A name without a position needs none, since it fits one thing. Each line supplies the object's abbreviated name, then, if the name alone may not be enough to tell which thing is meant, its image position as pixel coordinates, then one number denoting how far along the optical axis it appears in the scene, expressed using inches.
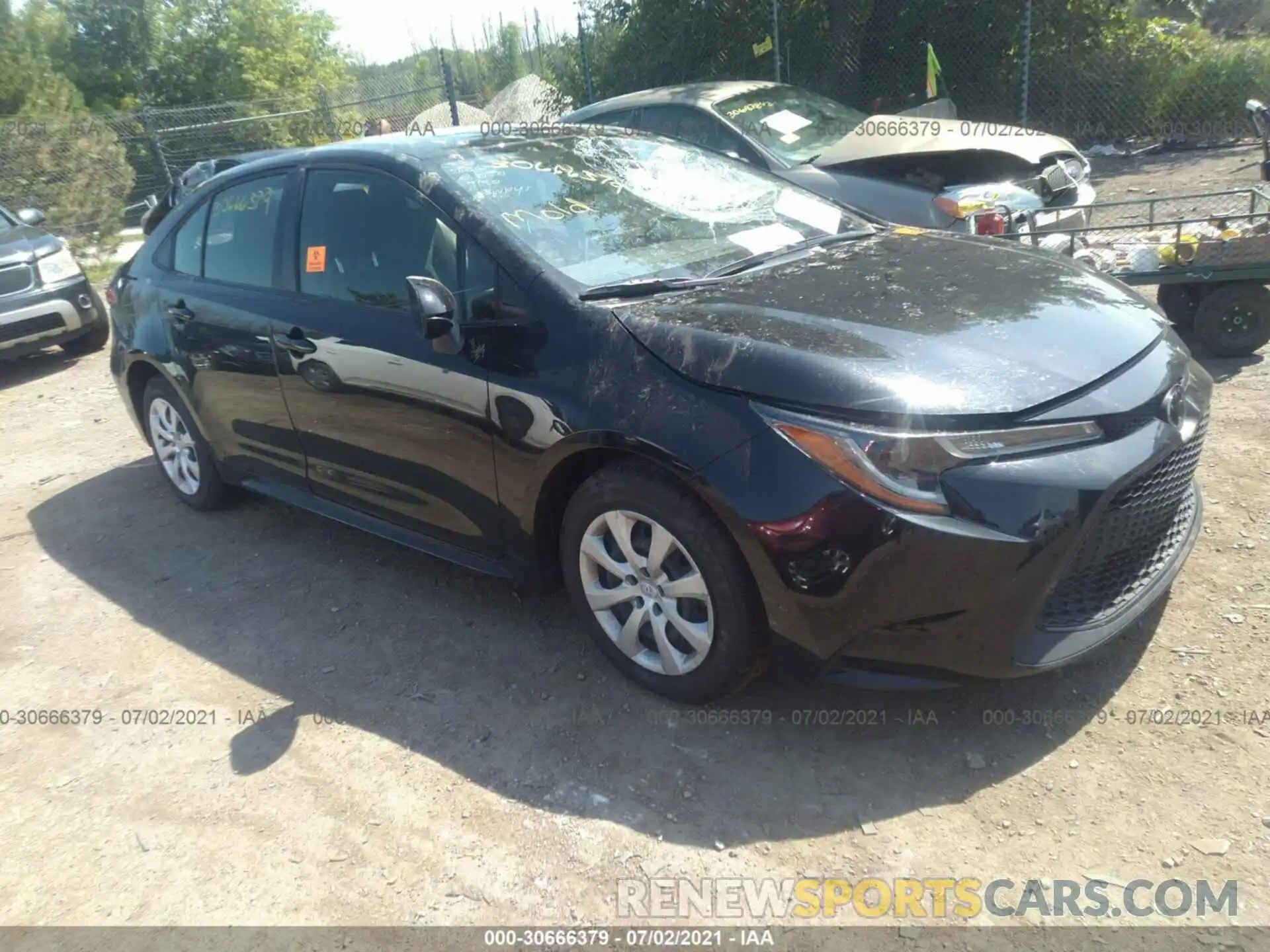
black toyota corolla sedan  100.6
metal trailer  200.8
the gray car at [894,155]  255.9
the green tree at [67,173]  562.9
